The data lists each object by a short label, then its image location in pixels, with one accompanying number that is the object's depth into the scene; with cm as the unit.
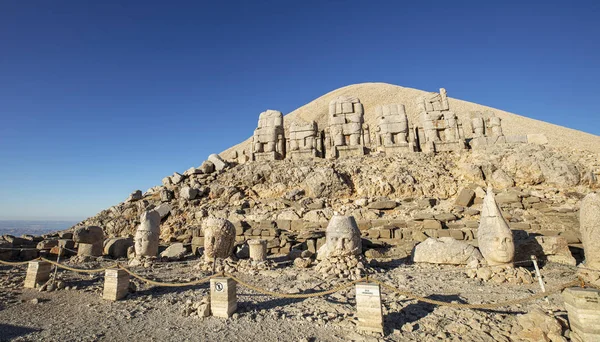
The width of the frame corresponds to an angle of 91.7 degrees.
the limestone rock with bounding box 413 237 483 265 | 758
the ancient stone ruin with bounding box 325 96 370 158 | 1666
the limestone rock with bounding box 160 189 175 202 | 1466
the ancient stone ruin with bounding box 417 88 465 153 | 1596
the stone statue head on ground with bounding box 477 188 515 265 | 673
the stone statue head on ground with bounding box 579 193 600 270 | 625
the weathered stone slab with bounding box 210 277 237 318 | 455
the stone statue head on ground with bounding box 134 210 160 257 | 913
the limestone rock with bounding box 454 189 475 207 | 1160
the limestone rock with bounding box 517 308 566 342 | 360
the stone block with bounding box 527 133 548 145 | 1518
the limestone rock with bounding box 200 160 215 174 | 1647
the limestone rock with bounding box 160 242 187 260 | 973
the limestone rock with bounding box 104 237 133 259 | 1040
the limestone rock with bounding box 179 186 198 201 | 1432
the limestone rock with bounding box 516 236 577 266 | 762
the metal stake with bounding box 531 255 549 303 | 517
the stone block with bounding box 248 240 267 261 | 849
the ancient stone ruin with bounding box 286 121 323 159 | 1686
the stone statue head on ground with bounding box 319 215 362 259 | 773
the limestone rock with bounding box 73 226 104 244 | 1039
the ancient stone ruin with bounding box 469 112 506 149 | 1496
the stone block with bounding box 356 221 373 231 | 1103
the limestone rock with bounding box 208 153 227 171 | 1667
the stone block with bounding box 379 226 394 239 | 1020
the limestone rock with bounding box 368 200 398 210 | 1214
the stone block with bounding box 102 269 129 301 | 550
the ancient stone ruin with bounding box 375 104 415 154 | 1611
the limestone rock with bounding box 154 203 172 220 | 1356
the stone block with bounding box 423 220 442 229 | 1017
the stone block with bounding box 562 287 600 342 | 332
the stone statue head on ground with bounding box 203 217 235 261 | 827
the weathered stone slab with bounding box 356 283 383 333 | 396
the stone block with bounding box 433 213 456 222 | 1062
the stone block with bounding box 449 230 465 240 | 954
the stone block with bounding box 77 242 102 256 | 988
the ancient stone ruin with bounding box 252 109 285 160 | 1742
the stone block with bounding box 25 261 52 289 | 642
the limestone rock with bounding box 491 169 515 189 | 1264
